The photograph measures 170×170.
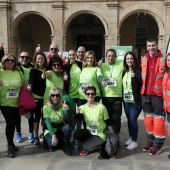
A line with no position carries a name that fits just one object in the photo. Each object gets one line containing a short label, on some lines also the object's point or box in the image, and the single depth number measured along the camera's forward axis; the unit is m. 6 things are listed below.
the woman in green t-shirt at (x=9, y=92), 4.48
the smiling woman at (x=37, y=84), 4.80
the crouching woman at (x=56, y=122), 4.58
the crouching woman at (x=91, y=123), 4.42
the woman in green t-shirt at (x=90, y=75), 4.80
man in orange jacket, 4.40
